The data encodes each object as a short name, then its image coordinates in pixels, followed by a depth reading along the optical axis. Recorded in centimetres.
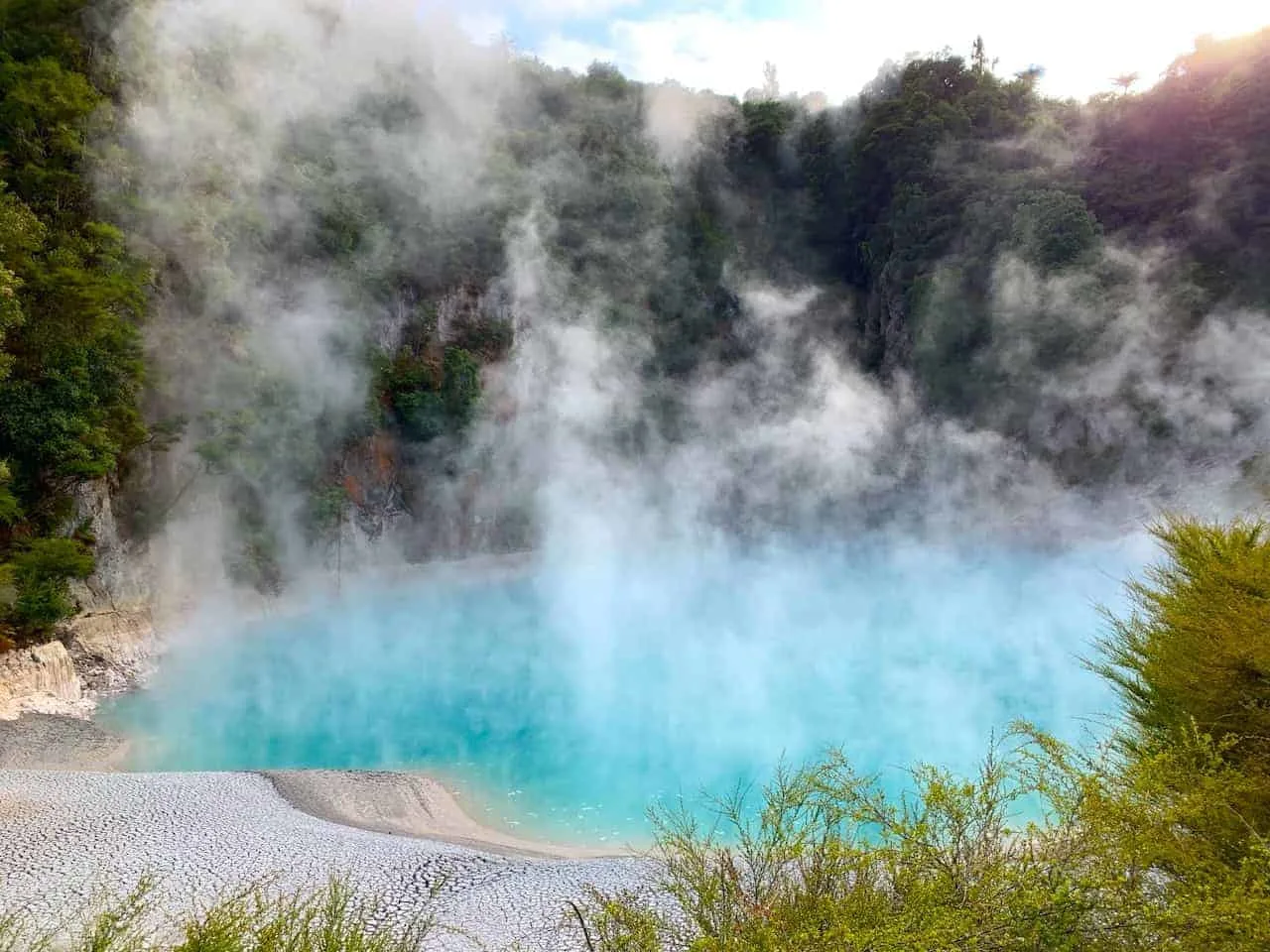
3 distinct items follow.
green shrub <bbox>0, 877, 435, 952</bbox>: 414
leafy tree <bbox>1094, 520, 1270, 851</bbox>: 573
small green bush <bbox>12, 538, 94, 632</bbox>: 1361
